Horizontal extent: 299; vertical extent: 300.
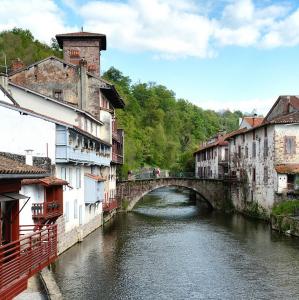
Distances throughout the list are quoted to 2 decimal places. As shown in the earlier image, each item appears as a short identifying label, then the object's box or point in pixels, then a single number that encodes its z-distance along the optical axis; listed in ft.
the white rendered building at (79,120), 120.06
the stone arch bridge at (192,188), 224.53
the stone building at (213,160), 255.09
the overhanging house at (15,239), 42.86
